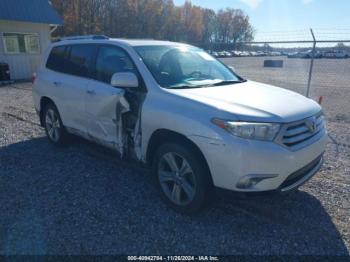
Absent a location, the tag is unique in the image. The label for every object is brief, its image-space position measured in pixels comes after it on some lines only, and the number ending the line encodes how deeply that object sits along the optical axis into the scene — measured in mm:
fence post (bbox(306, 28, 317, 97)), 7402
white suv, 2730
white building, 15672
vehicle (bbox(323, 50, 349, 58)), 47938
